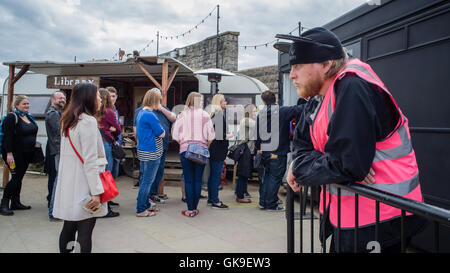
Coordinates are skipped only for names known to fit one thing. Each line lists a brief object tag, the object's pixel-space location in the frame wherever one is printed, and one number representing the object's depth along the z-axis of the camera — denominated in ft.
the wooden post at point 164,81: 21.36
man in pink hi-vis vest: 4.21
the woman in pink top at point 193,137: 16.14
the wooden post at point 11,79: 22.81
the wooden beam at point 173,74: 22.67
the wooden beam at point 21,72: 23.61
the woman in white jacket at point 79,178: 8.27
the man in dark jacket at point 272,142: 16.39
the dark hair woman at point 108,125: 15.12
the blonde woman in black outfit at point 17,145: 15.75
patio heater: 25.08
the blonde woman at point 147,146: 15.70
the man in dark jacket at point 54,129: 14.78
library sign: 27.61
